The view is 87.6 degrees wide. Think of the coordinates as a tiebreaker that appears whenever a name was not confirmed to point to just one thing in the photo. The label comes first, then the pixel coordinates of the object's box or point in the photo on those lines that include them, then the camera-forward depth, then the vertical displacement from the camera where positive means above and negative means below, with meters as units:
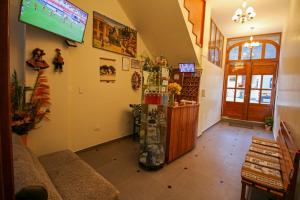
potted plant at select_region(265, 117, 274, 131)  5.61 -1.08
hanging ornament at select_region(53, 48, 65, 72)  2.48 +0.38
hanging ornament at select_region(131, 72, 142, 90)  4.17 +0.22
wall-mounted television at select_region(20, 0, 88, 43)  1.93 +0.95
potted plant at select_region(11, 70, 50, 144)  2.02 -0.29
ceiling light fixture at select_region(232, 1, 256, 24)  3.66 +1.90
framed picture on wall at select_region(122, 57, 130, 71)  3.85 +0.62
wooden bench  1.43 -0.86
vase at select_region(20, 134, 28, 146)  2.08 -0.72
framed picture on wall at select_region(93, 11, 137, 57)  3.21 +1.18
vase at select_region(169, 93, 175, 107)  2.80 -0.18
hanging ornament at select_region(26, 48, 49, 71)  2.22 +0.35
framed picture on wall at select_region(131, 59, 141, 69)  4.11 +0.67
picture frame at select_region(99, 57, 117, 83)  3.38 +0.39
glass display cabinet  2.61 -0.43
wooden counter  2.81 -0.79
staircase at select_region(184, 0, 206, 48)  3.55 +1.83
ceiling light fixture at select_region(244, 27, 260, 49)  5.45 +1.74
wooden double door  6.20 +0.15
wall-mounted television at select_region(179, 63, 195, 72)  4.18 +0.64
